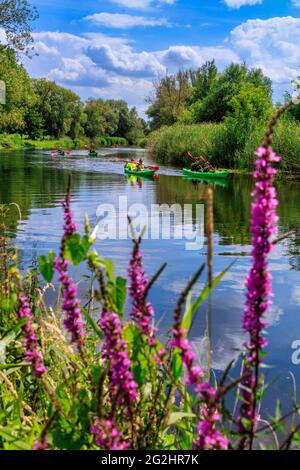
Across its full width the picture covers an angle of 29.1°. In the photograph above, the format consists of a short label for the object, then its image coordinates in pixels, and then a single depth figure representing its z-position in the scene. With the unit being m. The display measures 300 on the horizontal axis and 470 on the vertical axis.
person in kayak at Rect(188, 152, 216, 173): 35.00
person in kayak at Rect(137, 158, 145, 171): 36.65
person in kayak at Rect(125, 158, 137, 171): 36.40
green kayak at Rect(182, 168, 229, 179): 32.69
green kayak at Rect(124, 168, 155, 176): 34.80
